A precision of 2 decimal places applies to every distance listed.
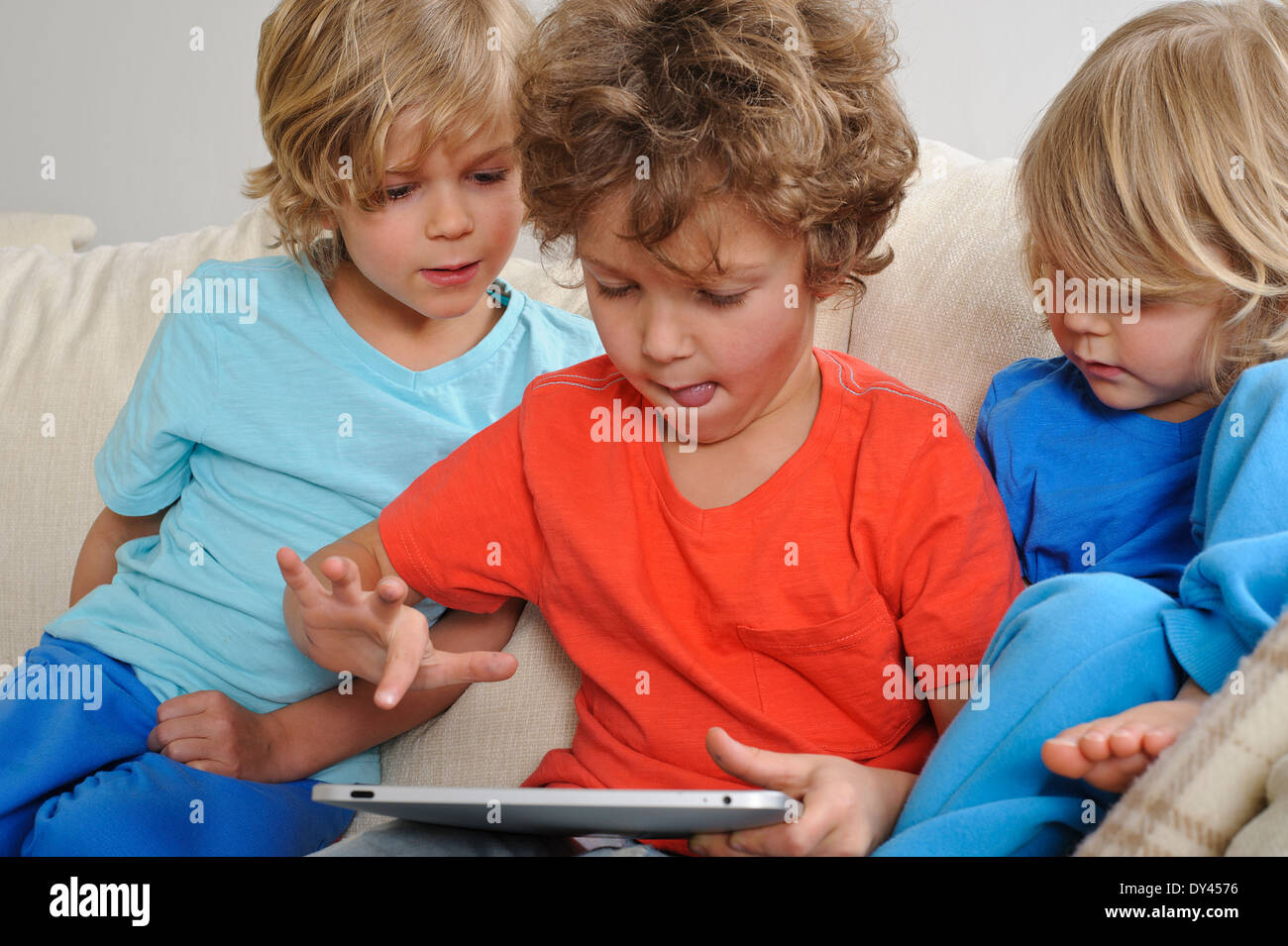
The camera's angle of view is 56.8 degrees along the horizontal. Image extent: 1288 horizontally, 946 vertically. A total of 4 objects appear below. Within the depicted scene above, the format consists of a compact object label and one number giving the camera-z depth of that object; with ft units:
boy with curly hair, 2.90
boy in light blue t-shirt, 3.72
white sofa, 4.01
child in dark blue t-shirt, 2.49
